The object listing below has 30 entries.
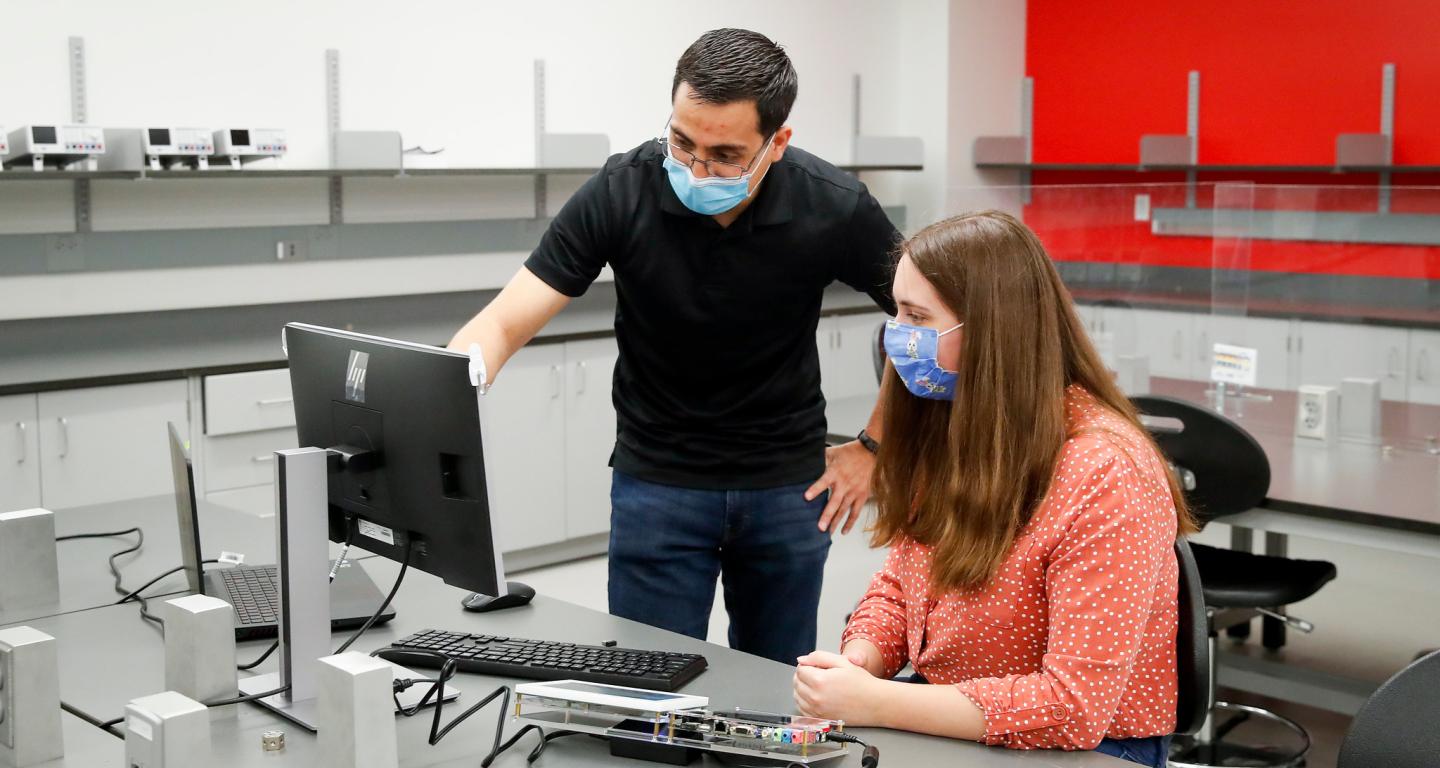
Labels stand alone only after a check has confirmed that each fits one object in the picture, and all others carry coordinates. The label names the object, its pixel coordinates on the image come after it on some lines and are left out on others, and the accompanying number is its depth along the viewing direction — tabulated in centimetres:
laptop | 178
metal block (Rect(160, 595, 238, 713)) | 150
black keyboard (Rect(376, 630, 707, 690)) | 158
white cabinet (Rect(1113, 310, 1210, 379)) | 399
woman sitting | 139
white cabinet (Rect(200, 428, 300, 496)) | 386
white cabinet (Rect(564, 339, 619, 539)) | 463
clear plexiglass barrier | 335
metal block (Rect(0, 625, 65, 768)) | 135
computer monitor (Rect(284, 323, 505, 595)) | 149
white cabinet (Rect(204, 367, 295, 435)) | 382
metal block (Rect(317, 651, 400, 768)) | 128
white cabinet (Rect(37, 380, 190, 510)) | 359
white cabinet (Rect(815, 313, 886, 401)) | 551
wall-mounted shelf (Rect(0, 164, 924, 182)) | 366
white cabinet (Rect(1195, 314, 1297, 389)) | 364
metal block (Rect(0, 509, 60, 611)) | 189
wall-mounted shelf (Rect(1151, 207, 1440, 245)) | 372
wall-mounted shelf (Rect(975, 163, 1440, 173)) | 567
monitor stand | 151
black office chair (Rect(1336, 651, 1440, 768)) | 142
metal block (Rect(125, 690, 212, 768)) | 124
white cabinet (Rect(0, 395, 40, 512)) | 350
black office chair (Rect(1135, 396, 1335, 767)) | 278
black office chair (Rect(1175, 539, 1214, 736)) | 151
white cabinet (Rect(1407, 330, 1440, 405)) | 338
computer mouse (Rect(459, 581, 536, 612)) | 191
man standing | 204
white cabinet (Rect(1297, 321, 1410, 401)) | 344
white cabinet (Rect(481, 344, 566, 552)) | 443
